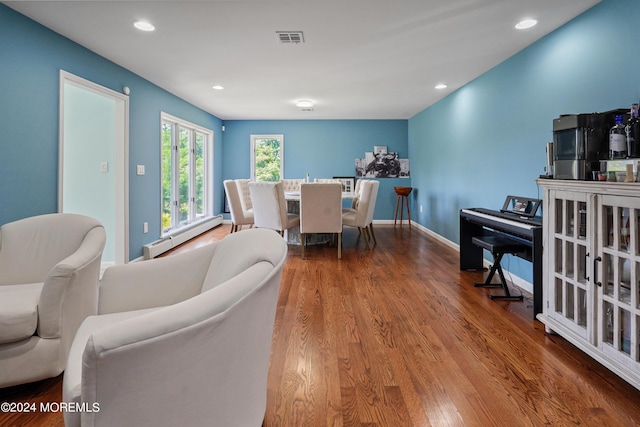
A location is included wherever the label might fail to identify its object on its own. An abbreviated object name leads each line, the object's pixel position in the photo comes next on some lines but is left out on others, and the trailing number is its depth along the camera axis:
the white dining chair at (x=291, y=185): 7.19
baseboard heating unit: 4.65
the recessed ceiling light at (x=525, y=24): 2.88
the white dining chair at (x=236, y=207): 5.55
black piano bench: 3.04
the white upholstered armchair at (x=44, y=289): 1.68
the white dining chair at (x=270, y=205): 4.93
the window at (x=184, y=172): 5.60
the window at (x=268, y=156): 8.04
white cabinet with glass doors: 1.76
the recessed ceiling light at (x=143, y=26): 2.93
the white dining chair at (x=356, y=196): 5.97
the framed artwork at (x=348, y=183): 7.86
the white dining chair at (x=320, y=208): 4.73
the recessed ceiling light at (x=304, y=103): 5.95
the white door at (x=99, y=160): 4.12
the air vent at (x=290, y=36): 3.12
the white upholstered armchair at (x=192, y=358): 0.88
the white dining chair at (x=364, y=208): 5.23
